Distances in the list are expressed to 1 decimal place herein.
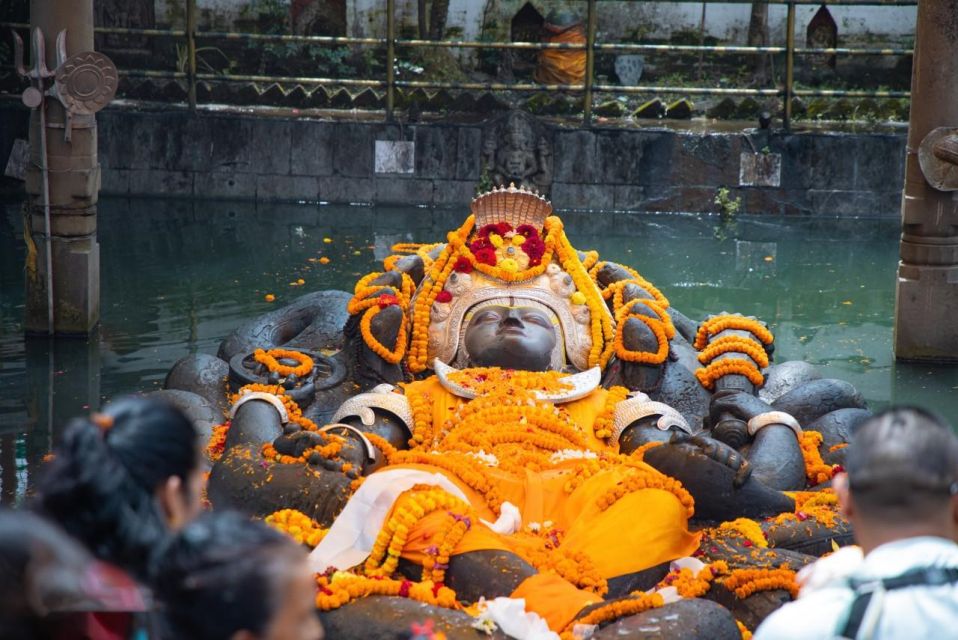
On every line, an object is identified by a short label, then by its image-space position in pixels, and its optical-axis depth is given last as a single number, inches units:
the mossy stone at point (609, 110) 599.8
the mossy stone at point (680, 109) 606.5
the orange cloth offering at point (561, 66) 663.8
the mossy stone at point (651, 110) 602.5
